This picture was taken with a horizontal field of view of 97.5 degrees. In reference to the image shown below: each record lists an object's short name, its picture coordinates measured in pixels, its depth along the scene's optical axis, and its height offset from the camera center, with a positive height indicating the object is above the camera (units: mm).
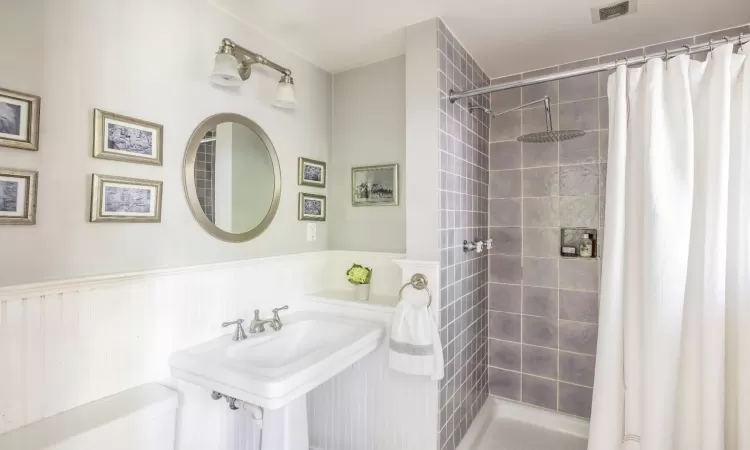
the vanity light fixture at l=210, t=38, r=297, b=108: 1427 +716
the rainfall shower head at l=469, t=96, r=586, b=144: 1684 +498
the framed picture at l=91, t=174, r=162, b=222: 1182 +77
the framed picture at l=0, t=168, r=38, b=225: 988 +64
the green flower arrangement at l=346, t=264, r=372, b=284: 1950 -299
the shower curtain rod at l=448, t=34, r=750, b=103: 1167 +672
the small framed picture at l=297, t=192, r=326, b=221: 2025 +108
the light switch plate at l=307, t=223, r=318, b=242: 2082 -54
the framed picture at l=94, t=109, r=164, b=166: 1188 +309
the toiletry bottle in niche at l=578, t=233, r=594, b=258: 2105 -114
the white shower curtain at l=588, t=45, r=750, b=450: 1171 -124
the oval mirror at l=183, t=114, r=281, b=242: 1491 +222
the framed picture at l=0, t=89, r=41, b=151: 989 +301
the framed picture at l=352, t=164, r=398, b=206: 2027 +251
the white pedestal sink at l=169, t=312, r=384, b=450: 1140 -564
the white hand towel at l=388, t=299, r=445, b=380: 1509 -547
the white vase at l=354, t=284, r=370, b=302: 1945 -396
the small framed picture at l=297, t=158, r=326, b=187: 2018 +324
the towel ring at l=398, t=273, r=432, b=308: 1601 -281
